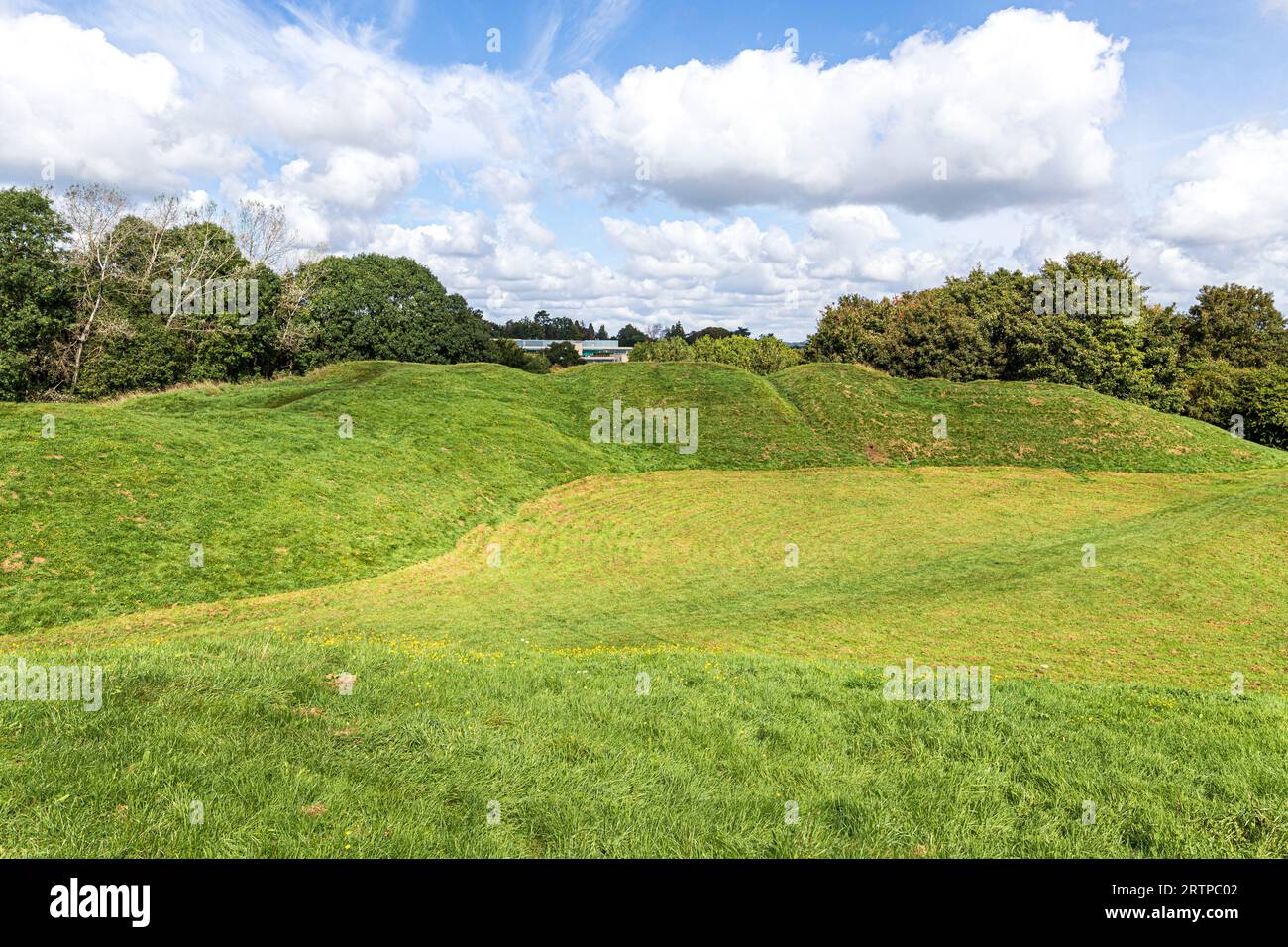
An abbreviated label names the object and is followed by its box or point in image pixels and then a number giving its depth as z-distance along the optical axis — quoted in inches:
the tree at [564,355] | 6122.1
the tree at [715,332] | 6815.0
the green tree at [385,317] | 2844.5
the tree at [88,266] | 2027.6
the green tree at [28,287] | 1851.6
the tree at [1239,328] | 2942.9
